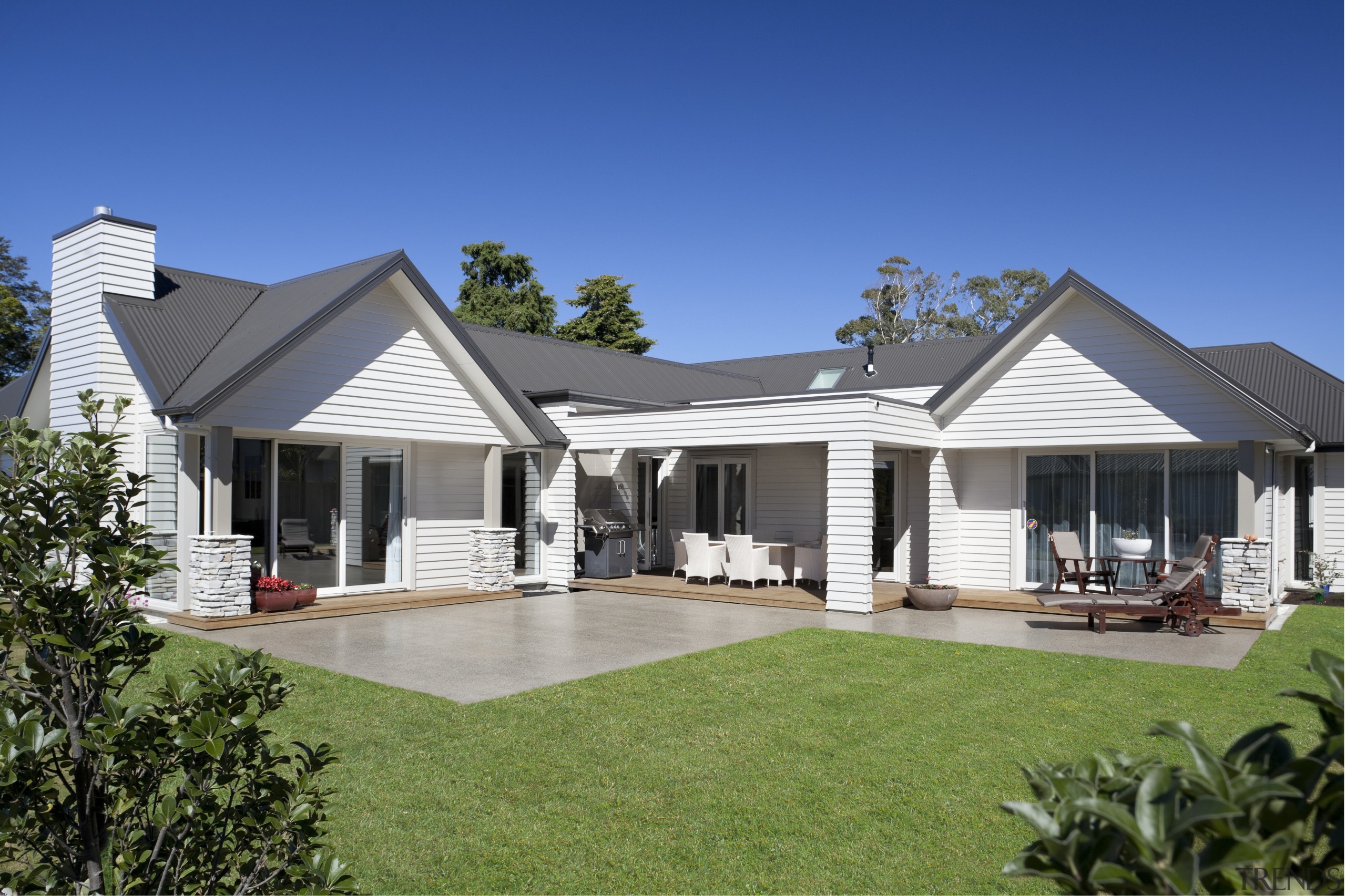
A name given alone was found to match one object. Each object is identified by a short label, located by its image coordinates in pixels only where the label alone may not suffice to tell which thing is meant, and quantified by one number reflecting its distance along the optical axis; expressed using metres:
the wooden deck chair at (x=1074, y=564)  15.25
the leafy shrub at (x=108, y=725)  2.81
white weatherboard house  14.05
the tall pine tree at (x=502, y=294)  41.28
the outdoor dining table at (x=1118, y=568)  14.62
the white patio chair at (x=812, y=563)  17.41
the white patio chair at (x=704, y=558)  17.95
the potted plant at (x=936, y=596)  15.18
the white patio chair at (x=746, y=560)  17.48
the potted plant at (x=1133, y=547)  15.03
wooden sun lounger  12.89
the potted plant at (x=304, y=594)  14.10
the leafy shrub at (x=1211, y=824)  1.29
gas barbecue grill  18.83
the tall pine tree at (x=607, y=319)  42.19
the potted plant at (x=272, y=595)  13.64
